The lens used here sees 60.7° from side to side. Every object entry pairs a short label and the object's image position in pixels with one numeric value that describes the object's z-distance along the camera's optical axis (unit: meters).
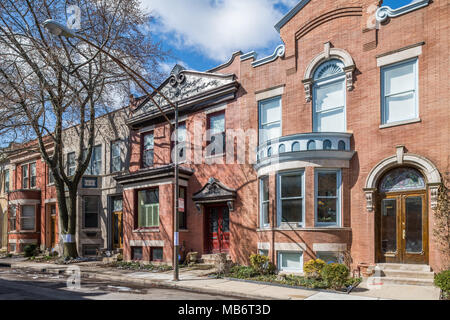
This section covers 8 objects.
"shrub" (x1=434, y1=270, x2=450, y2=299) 9.71
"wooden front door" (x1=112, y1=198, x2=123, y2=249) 23.76
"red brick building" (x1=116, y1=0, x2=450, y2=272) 12.66
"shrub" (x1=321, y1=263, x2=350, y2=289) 11.84
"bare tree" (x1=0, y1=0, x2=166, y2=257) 18.17
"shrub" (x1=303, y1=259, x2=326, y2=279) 12.92
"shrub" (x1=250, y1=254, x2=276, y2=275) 14.70
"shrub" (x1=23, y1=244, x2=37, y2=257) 26.22
